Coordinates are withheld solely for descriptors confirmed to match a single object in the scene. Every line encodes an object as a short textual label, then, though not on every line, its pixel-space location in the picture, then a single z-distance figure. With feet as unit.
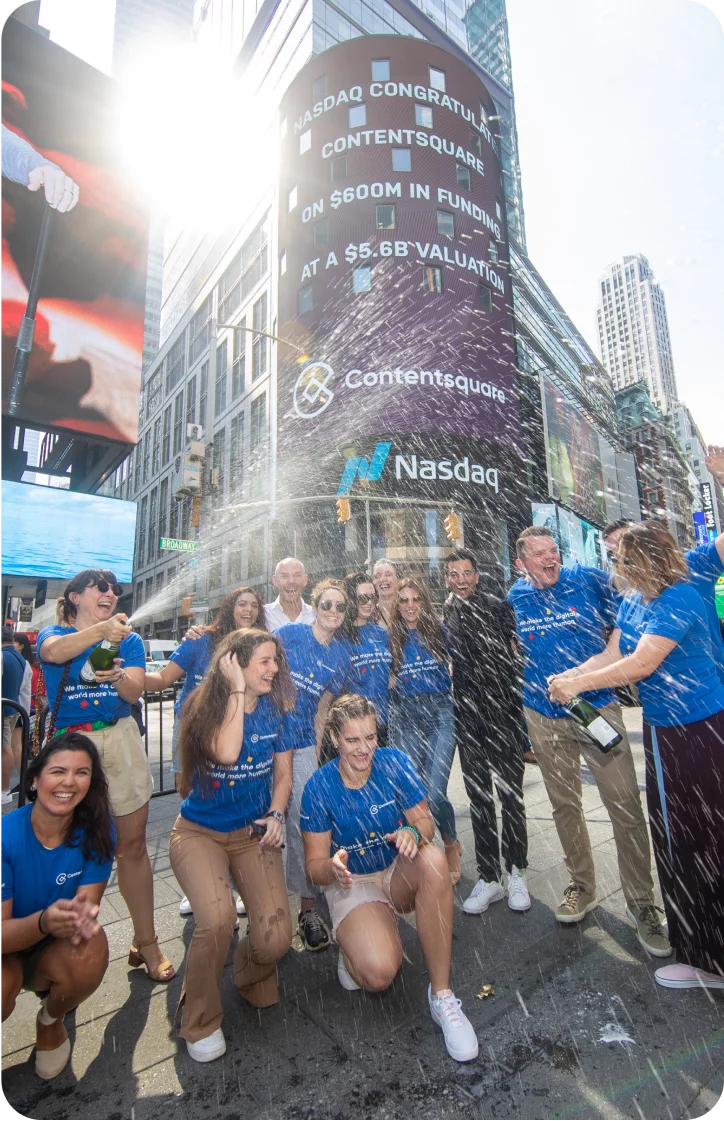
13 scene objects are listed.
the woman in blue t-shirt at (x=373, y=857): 8.08
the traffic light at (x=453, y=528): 51.90
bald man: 14.85
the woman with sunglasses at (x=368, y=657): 12.99
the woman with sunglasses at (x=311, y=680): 11.71
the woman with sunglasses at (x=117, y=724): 9.68
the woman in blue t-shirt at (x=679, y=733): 8.48
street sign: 63.10
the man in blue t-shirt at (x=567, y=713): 10.41
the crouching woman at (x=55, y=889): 7.30
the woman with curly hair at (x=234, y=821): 7.79
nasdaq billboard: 72.90
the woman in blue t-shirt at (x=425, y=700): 12.41
